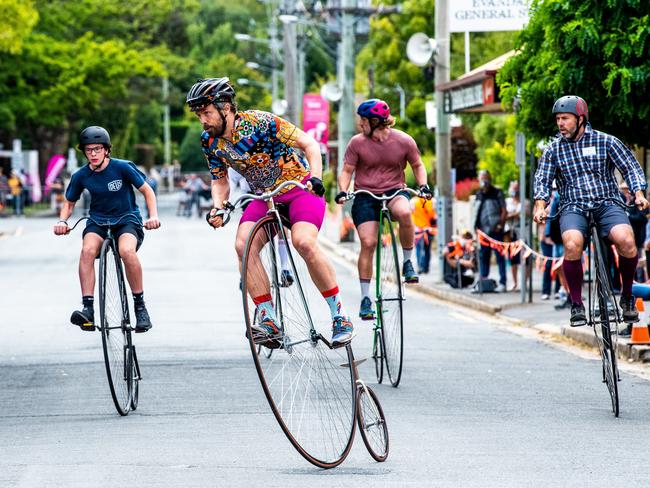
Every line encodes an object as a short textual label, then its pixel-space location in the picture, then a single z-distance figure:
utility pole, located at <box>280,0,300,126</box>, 55.66
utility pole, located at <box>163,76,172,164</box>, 126.25
